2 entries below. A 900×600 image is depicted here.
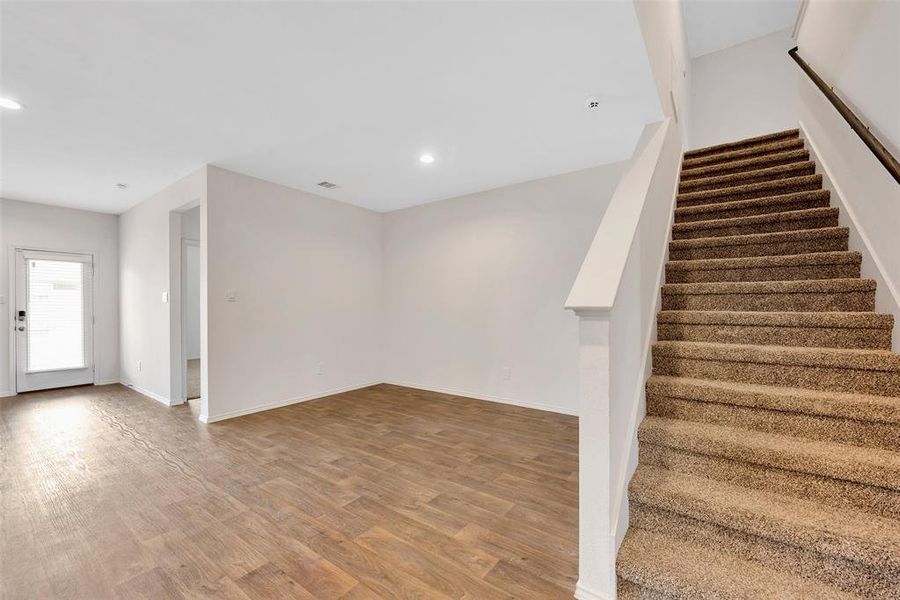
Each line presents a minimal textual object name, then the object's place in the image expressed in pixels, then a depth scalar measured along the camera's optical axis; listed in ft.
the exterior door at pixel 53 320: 16.06
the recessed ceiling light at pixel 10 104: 8.29
